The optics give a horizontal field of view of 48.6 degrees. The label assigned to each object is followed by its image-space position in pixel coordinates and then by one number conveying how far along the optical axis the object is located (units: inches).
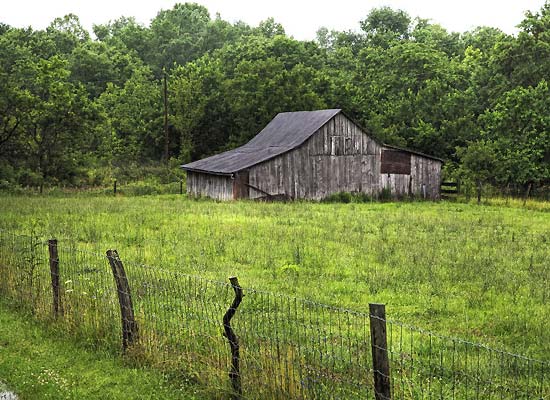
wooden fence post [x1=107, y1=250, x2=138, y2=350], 311.6
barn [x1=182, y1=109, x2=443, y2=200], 1315.2
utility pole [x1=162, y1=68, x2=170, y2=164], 1980.3
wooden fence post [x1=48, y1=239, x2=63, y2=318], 364.2
